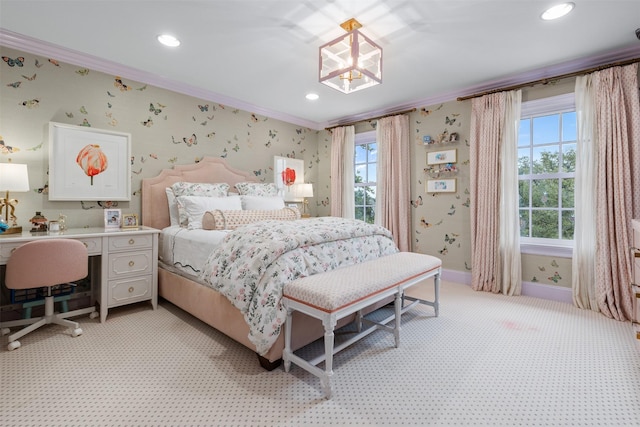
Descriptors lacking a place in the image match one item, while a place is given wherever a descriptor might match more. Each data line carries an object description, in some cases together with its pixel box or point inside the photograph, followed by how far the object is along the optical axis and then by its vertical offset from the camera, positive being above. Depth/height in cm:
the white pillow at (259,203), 351 +15
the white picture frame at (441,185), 385 +40
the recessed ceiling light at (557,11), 209 +148
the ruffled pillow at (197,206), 305 +10
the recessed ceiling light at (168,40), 251 +151
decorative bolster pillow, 282 -2
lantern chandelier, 219 +124
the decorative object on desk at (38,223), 248 -6
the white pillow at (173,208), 331 +8
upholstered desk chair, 203 -38
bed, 190 -59
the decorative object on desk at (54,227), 247 -10
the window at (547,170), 321 +51
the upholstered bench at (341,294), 160 -46
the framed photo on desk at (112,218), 289 -3
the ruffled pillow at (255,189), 390 +35
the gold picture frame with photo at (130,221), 290 -5
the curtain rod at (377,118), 416 +148
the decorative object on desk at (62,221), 261 -5
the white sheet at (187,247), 248 -28
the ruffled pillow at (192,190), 316 +29
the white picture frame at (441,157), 382 +77
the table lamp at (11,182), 225 +25
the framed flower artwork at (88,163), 272 +51
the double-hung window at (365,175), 481 +67
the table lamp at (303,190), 463 +40
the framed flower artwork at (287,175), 469 +66
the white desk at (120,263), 248 -42
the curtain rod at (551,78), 271 +141
